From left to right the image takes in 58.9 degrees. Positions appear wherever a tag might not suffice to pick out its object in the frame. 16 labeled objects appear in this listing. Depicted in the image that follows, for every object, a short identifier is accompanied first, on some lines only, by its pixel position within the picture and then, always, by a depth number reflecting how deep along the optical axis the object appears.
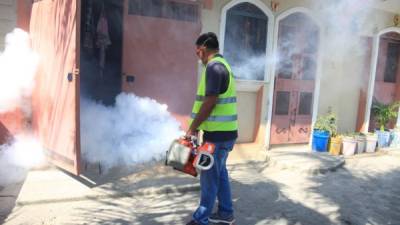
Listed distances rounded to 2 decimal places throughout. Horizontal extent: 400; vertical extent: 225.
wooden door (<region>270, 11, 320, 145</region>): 8.19
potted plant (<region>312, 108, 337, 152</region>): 8.46
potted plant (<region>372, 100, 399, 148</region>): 9.60
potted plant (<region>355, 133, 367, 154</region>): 8.68
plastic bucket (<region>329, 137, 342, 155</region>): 8.36
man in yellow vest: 3.65
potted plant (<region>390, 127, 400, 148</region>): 9.78
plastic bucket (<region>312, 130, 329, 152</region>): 8.45
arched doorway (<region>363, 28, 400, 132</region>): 9.78
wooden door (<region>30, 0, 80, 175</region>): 4.76
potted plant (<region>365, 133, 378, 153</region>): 8.95
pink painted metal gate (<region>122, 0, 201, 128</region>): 6.27
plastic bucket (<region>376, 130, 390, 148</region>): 9.56
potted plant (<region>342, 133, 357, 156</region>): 8.44
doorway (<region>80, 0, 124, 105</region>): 6.32
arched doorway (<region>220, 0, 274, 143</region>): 7.42
